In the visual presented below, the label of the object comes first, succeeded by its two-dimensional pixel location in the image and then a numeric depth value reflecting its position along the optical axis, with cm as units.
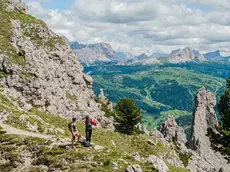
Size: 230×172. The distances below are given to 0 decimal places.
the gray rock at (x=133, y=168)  2413
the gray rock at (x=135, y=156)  2778
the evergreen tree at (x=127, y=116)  10038
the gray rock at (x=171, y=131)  12356
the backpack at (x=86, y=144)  3003
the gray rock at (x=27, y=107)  5355
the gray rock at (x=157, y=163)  2614
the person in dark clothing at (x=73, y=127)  2982
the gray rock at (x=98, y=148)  3001
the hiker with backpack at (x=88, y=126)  3053
